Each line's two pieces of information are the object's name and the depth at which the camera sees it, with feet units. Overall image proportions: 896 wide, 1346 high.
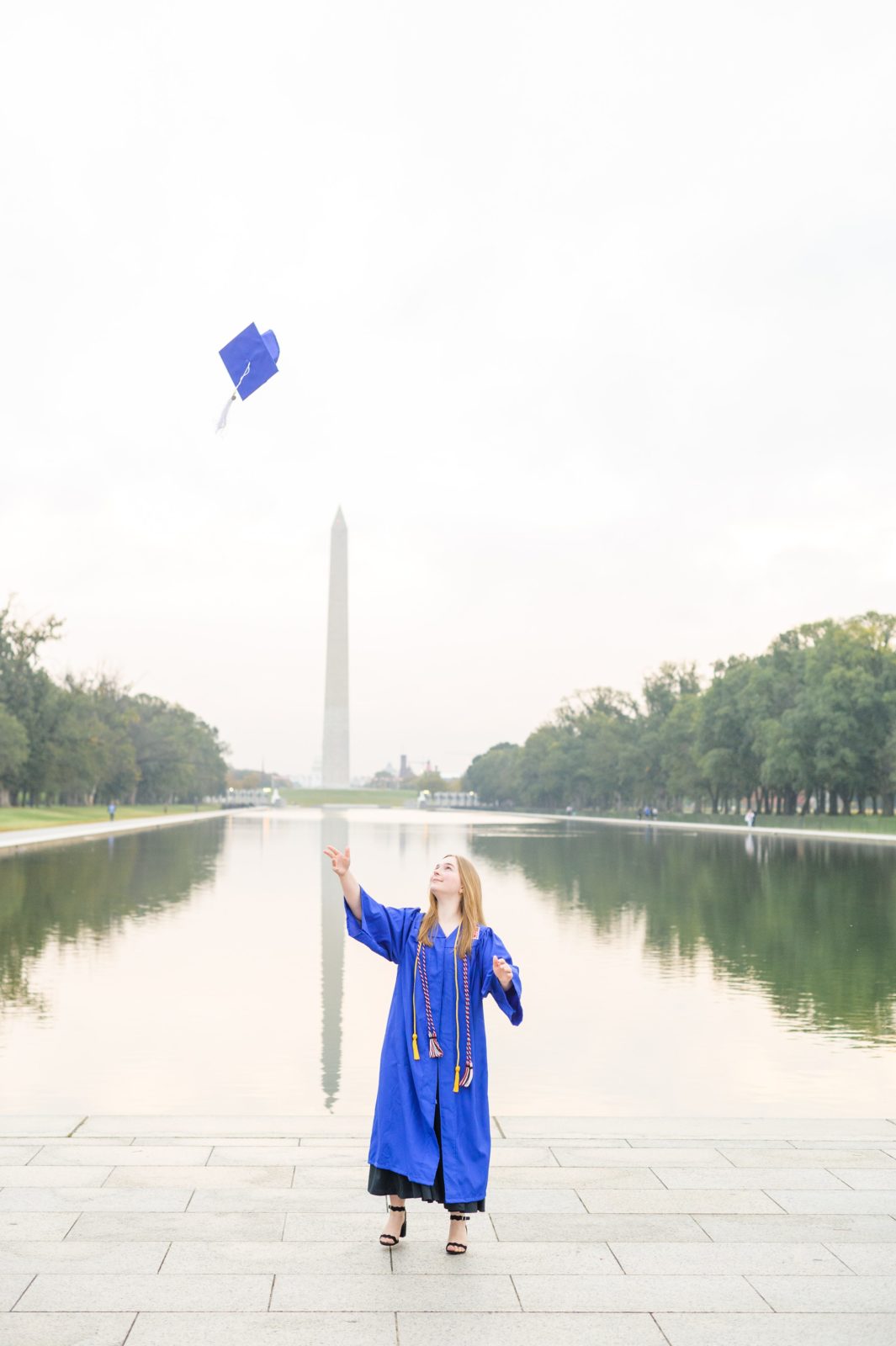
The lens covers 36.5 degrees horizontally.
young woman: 17.12
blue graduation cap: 31.94
